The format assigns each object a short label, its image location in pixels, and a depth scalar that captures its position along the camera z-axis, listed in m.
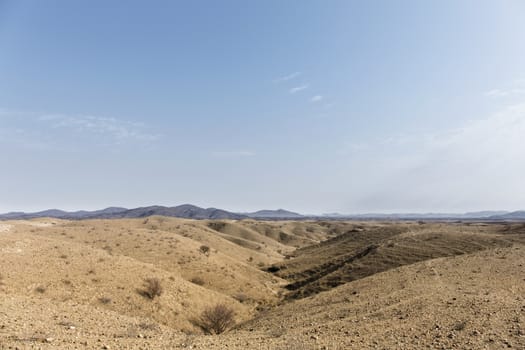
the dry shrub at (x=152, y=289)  23.02
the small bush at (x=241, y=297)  30.62
